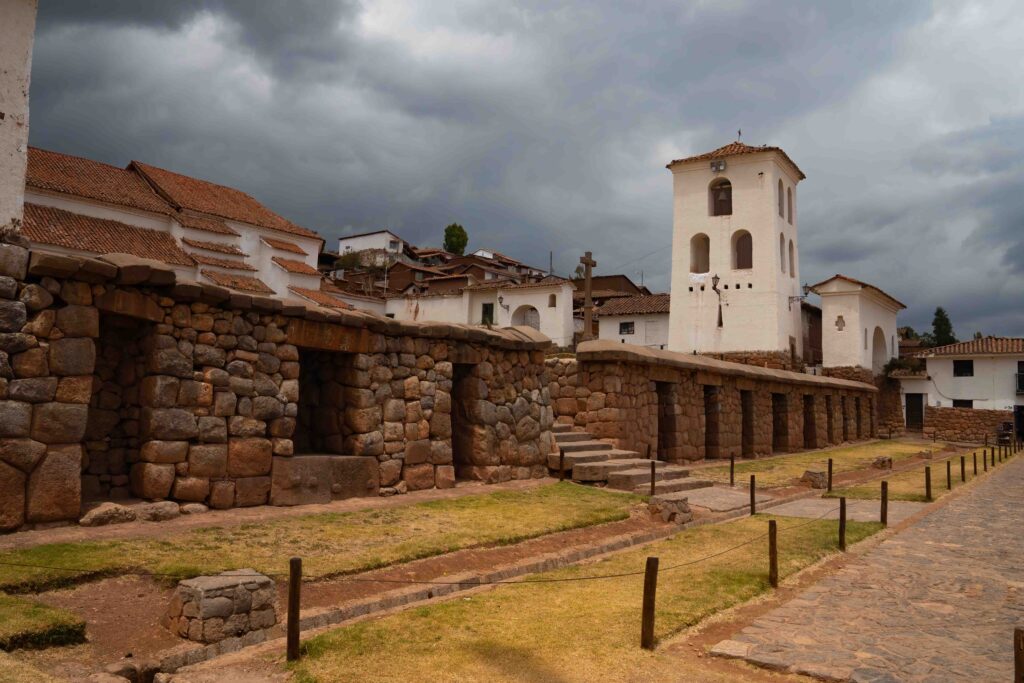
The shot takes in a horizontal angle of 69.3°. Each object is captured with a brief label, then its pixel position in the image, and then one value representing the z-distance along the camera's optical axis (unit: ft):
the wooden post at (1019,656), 13.21
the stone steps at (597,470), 43.65
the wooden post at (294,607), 16.47
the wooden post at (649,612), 18.33
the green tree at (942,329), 211.70
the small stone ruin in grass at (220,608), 17.28
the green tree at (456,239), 259.60
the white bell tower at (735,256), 124.06
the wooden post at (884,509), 36.83
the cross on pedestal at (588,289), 88.17
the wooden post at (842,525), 30.93
